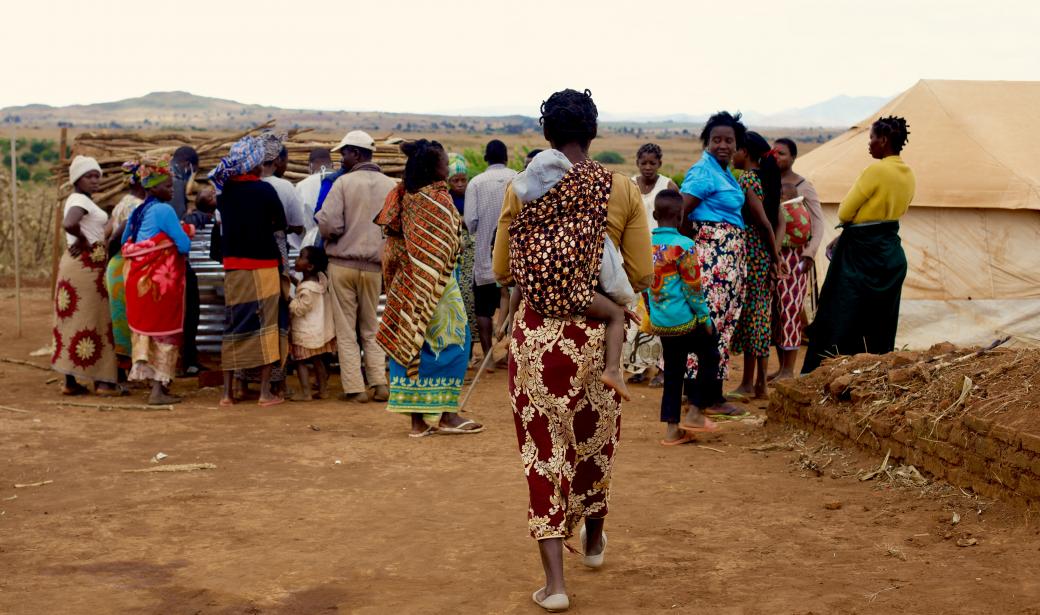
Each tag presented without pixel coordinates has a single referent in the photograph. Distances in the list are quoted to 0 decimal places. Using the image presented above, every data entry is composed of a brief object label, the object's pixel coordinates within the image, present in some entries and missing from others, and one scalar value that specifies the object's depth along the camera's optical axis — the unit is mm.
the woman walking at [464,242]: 10005
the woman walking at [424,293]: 7383
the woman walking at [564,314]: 4246
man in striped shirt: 9719
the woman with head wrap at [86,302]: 8922
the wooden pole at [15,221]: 11523
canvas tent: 11125
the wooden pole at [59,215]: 11555
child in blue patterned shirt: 6758
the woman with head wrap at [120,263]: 8938
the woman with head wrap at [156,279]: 8648
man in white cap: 8672
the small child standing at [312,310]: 8859
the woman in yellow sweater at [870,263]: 7809
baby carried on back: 4230
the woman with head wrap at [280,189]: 8805
